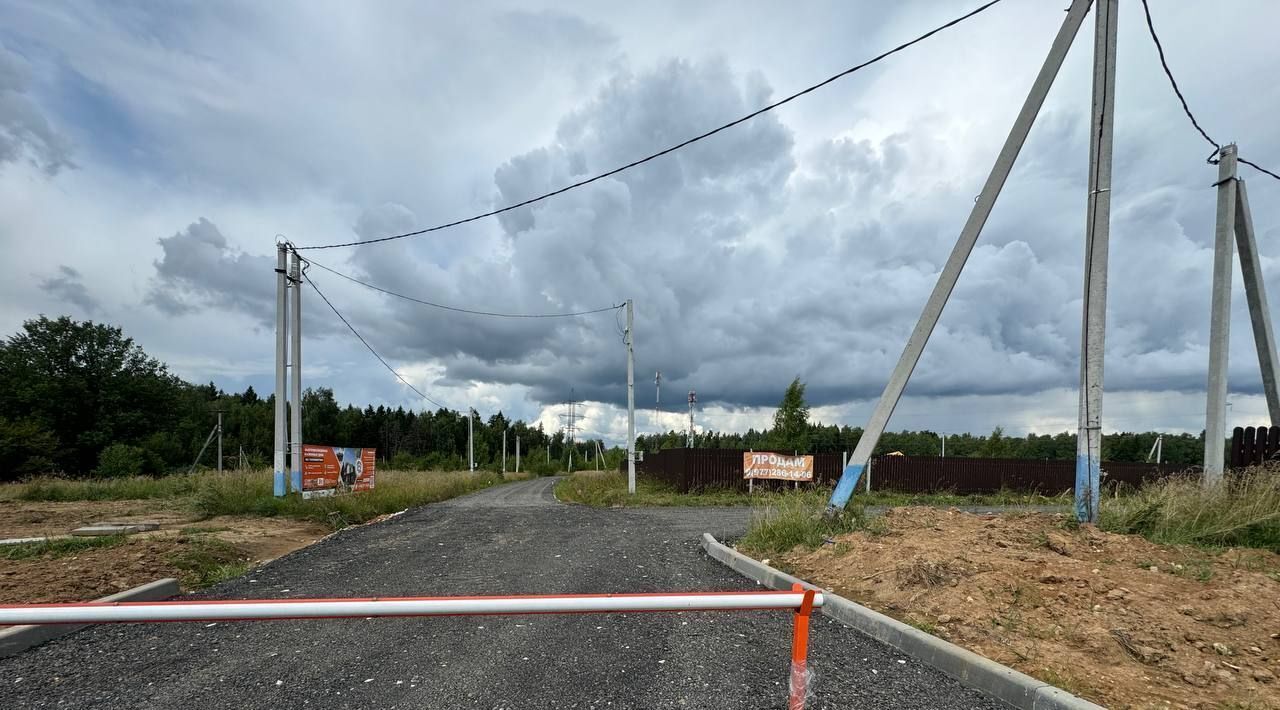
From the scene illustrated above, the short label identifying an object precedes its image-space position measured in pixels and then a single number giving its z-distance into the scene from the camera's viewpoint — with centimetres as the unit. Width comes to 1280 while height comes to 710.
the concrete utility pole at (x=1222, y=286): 1168
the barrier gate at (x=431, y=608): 245
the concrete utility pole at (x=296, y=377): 1670
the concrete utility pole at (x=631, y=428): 2328
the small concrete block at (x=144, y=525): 1203
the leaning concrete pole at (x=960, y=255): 949
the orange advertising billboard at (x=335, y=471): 1781
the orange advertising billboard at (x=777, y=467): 2397
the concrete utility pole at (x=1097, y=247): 863
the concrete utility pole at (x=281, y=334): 1639
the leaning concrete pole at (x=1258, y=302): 1234
